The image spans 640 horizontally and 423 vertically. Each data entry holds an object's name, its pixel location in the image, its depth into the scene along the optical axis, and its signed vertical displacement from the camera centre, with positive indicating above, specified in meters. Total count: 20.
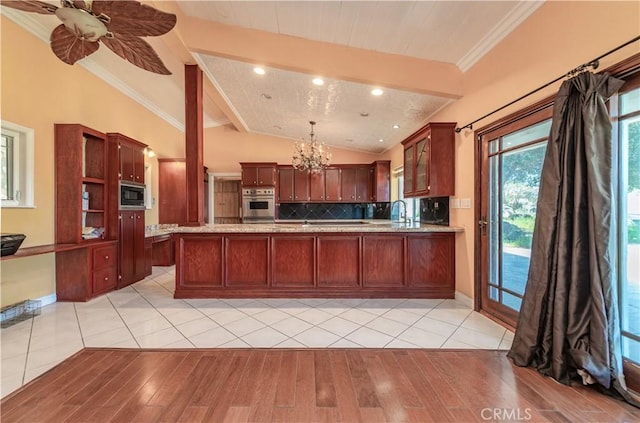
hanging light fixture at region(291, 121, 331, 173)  5.09 +0.99
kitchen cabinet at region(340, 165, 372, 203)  6.68 +0.66
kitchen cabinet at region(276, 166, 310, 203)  6.64 +0.64
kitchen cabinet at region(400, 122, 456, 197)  3.39 +0.65
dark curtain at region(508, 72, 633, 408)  1.61 -0.26
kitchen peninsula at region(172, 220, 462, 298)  3.42 -0.66
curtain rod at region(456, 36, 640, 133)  1.54 +0.92
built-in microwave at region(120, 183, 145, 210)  3.87 +0.23
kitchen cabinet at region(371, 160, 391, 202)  6.38 +0.72
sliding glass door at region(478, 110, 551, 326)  2.37 +0.02
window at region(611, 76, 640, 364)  1.65 -0.02
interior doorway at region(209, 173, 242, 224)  7.14 +0.30
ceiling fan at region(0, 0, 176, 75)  1.64 +1.22
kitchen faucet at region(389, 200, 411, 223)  5.41 -0.06
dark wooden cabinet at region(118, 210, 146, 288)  3.88 -0.53
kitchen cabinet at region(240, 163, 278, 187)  6.52 +0.89
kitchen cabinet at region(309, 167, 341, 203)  6.66 +0.63
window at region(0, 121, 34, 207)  2.80 +0.49
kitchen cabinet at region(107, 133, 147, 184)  3.81 +0.81
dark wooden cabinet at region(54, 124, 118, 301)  3.27 -0.17
